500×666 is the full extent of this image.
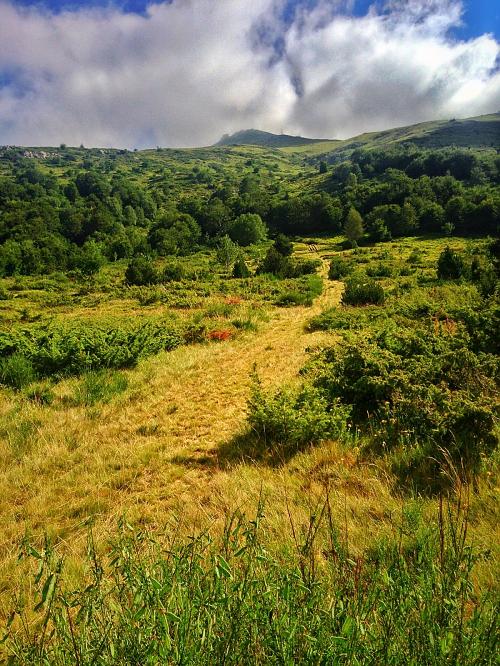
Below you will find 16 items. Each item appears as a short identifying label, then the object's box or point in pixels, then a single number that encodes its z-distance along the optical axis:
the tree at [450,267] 24.99
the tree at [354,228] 60.69
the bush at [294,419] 5.62
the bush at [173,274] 38.82
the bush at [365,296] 19.47
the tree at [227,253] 47.62
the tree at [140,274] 38.47
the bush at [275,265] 36.51
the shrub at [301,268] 36.12
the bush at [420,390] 4.53
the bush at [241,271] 37.97
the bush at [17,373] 9.06
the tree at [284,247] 53.08
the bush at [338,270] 34.59
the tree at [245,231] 71.38
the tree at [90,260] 49.65
